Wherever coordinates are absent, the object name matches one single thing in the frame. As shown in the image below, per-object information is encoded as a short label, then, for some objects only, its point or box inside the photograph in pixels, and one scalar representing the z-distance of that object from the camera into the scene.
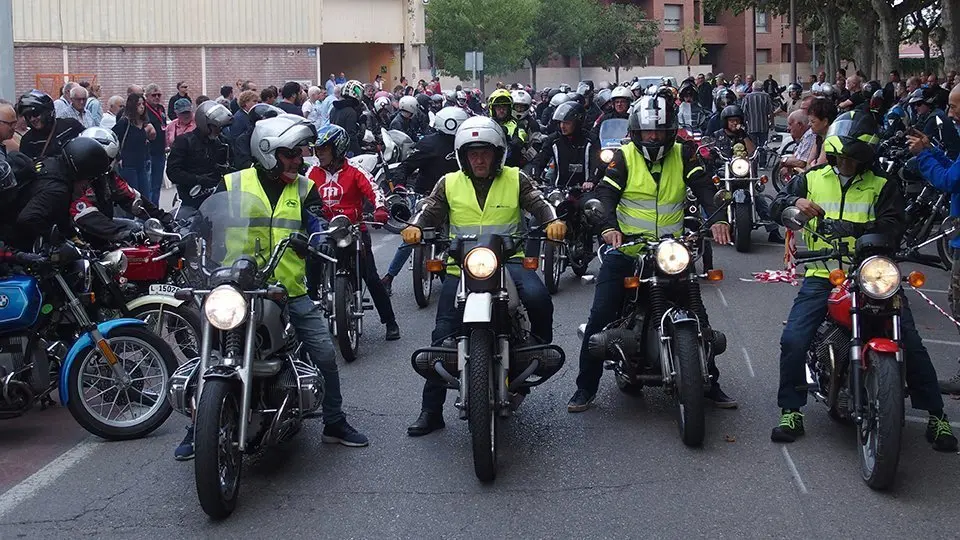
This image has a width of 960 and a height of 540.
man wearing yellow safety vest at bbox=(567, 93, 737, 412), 7.58
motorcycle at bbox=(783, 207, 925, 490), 5.99
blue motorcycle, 7.18
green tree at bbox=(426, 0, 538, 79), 69.88
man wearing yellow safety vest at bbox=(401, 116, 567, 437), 7.02
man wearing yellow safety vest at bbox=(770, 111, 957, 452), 6.74
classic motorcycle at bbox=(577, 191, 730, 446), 6.86
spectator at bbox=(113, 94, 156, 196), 15.84
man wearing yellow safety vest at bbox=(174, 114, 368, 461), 6.62
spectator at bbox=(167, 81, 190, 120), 21.16
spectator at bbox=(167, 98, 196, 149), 15.54
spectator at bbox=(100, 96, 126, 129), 17.79
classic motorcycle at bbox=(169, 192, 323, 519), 5.76
